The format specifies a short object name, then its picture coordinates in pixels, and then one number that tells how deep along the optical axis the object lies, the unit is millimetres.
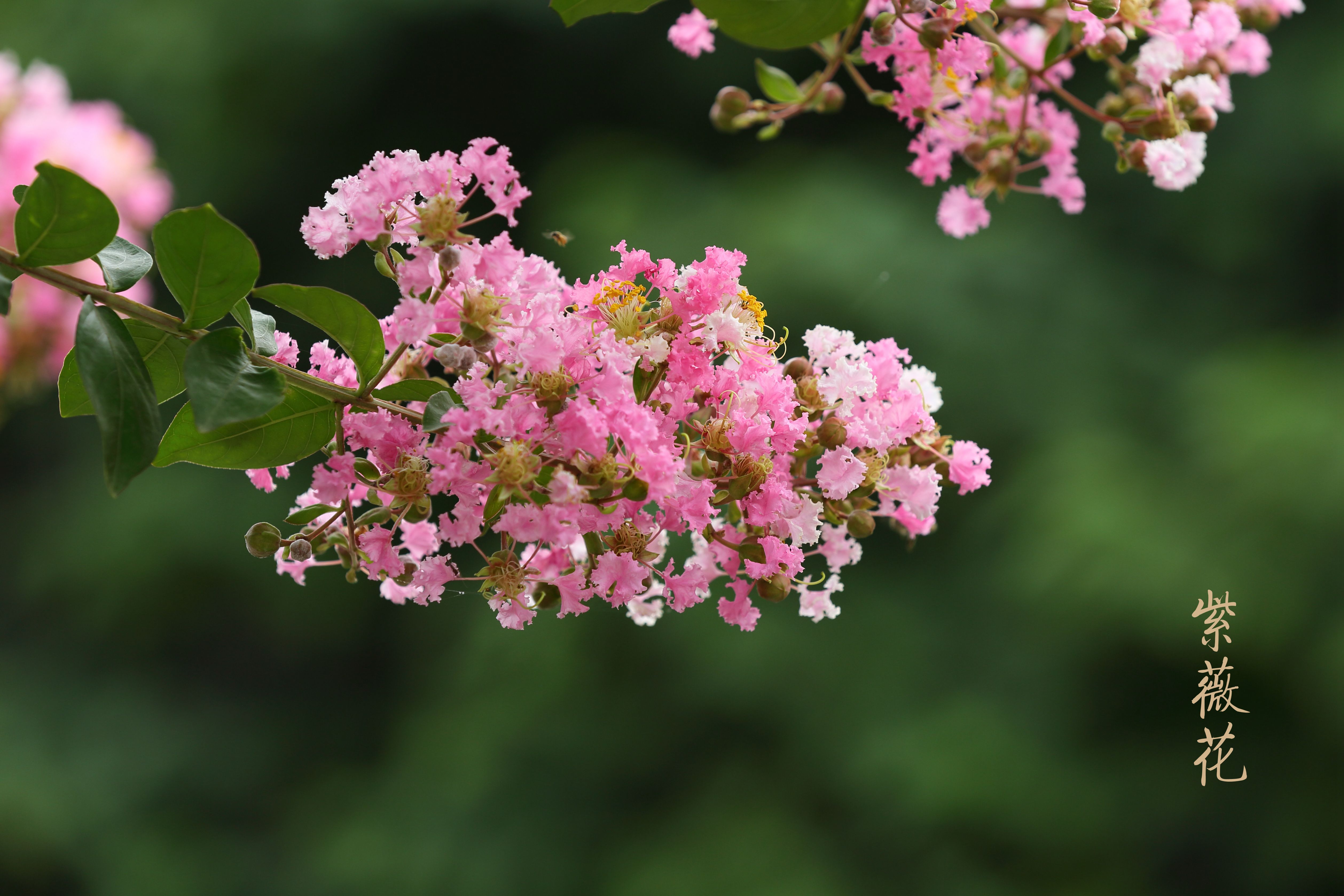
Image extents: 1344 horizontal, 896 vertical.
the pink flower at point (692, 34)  1571
